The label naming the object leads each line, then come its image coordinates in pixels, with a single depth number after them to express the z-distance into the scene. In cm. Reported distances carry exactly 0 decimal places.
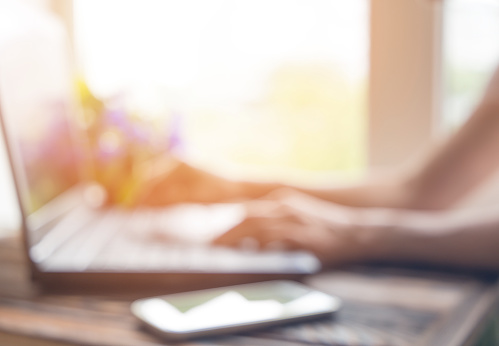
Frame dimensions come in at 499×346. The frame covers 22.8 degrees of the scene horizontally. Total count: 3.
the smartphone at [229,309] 93
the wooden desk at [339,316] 93
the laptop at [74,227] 102
